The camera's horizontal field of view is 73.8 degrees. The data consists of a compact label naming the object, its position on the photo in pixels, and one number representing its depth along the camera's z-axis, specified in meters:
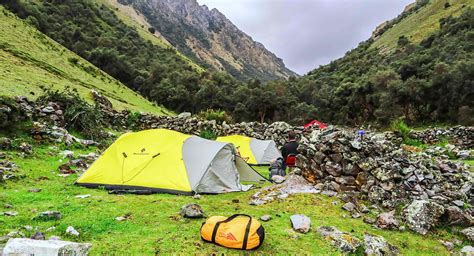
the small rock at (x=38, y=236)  4.28
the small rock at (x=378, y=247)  4.82
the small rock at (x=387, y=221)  5.96
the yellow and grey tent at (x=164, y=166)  7.80
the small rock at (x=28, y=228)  4.77
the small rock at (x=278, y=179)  9.02
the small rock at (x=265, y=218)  5.96
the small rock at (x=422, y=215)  5.91
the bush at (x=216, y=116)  21.94
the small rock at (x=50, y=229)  4.80
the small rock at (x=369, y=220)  6.20
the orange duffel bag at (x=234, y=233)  4.58
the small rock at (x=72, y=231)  4.80
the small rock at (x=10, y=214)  5.30
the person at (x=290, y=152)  10.40
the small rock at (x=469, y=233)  5.52
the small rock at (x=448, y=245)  5.38
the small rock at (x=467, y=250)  5.08
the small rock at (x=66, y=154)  10.48
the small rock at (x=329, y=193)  7.64
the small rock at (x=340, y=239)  4.91
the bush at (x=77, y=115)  14.02
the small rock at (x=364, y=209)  6.72
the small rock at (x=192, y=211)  5.80
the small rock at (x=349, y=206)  6.82
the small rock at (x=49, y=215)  5.30
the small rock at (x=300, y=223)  5.50
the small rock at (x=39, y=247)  3.49
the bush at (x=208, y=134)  19.32
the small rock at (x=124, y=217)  5.62
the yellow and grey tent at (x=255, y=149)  15.33
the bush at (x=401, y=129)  19.81
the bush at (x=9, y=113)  10.65
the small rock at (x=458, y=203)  6.52
